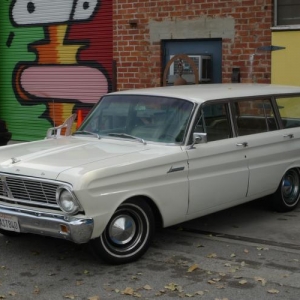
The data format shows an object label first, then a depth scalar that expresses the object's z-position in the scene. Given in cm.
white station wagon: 589
